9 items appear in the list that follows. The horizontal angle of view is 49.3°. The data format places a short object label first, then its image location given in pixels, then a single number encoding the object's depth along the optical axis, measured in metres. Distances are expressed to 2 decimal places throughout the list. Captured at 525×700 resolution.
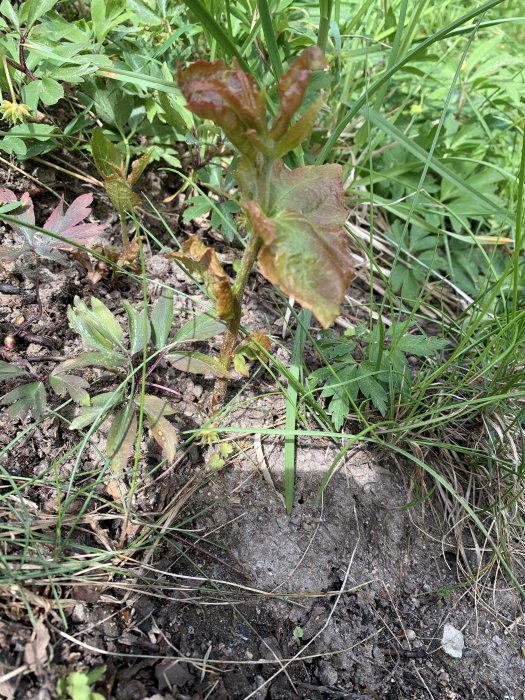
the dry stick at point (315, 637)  0.29
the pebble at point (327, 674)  0.30
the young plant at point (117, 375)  0.32
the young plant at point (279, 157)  0.24
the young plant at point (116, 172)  0.37
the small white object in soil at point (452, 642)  0.34
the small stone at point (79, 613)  0.28
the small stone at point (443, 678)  0.32
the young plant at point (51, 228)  0.36
